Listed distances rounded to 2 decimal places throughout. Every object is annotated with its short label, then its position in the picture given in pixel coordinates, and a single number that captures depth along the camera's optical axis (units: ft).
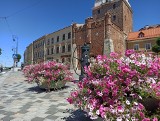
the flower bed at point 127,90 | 6.23
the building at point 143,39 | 71.22
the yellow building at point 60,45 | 79.46
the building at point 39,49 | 102.83
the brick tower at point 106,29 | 61.88
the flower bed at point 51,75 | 18.95
